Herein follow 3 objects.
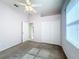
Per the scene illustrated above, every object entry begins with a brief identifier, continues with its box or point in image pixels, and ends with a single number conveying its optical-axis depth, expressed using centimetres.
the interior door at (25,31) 445
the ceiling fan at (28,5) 224
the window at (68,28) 156
